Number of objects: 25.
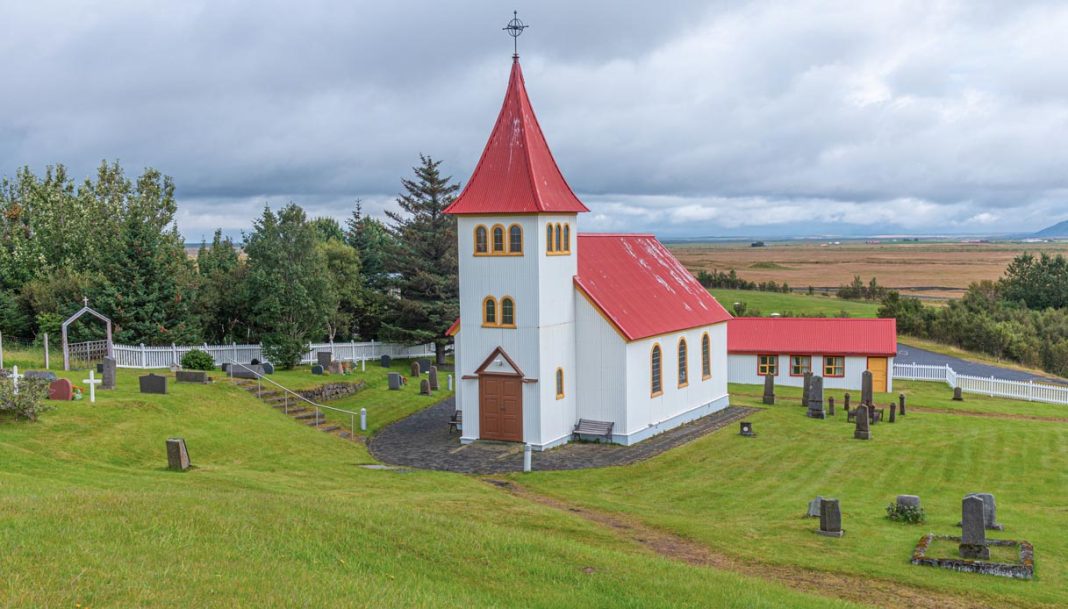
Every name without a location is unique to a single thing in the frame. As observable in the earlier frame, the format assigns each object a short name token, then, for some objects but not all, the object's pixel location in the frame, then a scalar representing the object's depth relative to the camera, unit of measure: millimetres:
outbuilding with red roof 45844
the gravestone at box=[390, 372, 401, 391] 40750
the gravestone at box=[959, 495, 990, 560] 16312
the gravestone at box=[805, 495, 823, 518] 19817
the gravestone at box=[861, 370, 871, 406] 38141
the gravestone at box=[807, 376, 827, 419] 36688
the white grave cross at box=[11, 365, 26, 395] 23500
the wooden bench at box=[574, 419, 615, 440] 30406
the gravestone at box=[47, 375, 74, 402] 25922
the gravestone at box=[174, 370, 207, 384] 32094
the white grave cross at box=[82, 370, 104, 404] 26059
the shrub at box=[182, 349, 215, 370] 37094
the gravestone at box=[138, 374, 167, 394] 29281
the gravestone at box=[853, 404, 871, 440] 31516
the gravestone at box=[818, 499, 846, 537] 18422
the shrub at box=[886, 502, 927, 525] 19469
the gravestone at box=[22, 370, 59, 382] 26225
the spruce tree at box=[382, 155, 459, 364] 49625
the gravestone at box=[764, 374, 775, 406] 40562
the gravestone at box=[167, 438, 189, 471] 21797
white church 29359
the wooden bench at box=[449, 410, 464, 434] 31578
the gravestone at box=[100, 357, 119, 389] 29172
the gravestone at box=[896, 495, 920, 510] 19609
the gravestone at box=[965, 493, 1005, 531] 18484
